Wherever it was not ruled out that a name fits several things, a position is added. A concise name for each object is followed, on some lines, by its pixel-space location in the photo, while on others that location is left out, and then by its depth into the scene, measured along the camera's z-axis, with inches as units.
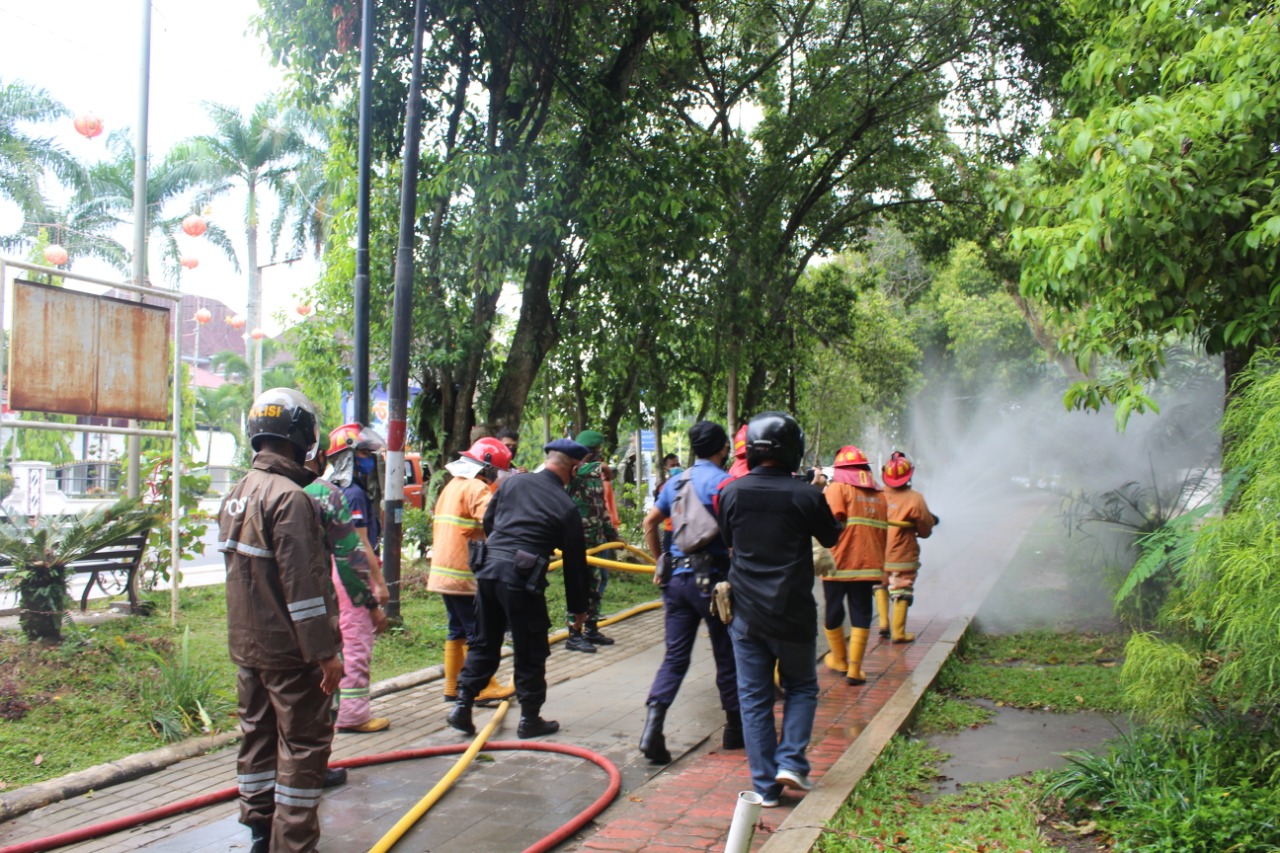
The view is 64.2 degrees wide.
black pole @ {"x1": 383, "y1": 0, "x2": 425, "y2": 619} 370.3
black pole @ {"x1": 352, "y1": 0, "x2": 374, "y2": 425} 372.5
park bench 339.3
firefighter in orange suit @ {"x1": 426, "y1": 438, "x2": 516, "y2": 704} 277.9
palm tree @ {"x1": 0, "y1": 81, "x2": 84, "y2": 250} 1163.3
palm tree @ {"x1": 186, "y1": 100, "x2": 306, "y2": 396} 1369.3
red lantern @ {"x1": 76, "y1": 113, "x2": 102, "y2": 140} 518.3
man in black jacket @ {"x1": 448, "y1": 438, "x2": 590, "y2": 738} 249.9
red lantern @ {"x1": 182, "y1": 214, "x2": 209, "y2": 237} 747.4
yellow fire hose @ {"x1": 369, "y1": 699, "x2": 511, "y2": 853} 175.5
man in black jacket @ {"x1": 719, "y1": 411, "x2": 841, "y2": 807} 201.5
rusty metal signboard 288.2
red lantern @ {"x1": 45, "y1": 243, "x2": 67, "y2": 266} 550.0
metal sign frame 283.1
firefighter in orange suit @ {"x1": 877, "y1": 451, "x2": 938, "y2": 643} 373.1
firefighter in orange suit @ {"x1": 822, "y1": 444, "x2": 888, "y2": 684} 315.0
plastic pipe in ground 115.4
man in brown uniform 158.4
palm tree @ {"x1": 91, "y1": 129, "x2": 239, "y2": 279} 1274.6
